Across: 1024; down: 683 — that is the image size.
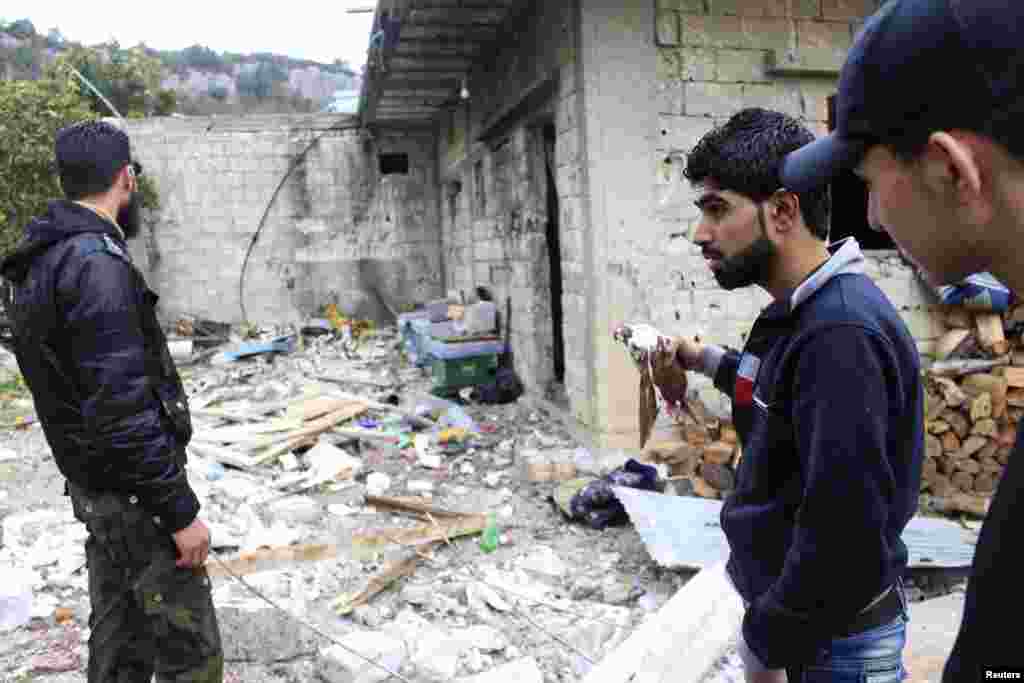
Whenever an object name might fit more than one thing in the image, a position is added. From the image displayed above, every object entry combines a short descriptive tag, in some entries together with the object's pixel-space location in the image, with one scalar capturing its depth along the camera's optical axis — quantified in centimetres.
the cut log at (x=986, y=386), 529
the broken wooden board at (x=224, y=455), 619
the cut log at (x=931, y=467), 537
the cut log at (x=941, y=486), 528
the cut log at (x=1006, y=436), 527
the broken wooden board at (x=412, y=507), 485
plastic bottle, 447
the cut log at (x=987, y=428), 527
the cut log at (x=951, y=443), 534
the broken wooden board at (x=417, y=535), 446
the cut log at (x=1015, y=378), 529
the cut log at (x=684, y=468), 500
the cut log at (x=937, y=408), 536
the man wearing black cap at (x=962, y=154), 70
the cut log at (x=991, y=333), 547
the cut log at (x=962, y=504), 498
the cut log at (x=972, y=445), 530
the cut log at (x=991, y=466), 533
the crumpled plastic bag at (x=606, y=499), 468
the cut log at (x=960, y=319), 574
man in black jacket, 221
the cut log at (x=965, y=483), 531
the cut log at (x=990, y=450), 533
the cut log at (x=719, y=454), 493
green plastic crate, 808
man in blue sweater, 137
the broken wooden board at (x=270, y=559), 423
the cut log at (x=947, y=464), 536
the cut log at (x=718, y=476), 481
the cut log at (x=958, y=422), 533
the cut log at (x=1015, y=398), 532
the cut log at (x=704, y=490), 475
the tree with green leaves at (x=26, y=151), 1095
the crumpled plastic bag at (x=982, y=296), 548
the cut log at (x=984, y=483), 532
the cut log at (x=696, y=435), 518
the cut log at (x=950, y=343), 564
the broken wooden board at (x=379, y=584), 382
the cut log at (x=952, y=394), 529
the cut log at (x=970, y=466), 532
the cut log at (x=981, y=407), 527
